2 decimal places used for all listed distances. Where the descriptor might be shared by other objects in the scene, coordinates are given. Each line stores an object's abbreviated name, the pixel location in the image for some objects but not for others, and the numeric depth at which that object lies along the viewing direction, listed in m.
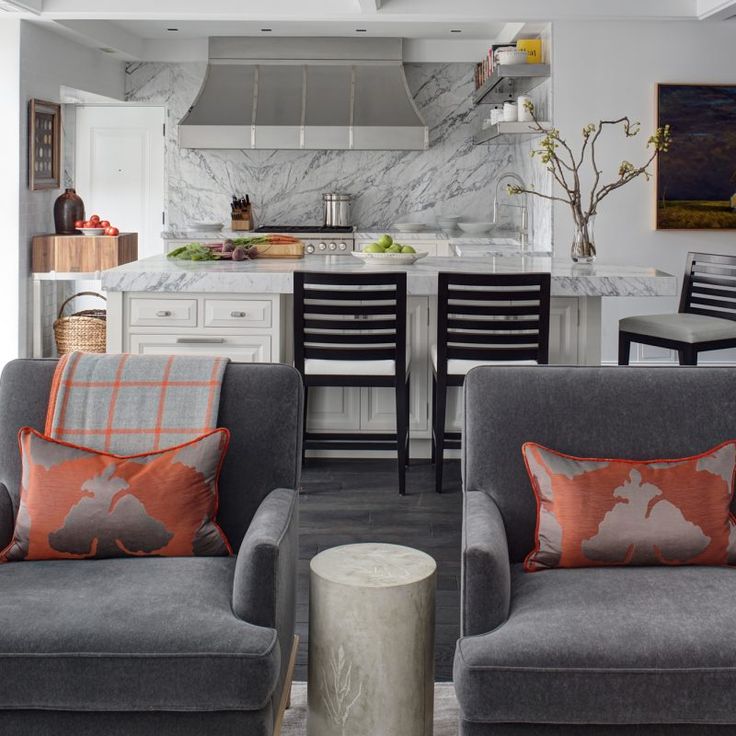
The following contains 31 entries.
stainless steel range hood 8.26
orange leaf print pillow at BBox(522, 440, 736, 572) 2.29
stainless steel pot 8.63
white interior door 8.88
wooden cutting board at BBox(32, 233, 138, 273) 7.25
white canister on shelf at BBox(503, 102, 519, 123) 7.03
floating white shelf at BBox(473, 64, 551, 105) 6.98
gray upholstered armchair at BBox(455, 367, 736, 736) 1.91
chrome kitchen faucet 7.92
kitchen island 4.60
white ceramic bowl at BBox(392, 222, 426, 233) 8.42
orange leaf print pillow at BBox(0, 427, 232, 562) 2.31
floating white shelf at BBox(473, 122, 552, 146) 6.93
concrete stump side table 2.12
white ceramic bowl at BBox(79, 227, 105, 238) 7.26
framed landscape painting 7.05
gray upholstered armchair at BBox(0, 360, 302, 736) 1.91
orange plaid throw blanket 2.51
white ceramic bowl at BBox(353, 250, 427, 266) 4.93
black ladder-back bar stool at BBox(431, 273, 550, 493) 4.32
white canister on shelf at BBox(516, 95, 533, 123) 7.01
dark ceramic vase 7.50
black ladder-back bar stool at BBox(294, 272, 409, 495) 4.36
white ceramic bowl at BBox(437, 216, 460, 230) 8.46
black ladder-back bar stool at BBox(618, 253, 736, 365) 4.95
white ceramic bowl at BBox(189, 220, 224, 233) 8.38
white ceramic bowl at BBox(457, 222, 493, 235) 8.22
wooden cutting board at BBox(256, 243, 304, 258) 5.46
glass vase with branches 4.95
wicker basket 7.14
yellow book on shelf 7.09
